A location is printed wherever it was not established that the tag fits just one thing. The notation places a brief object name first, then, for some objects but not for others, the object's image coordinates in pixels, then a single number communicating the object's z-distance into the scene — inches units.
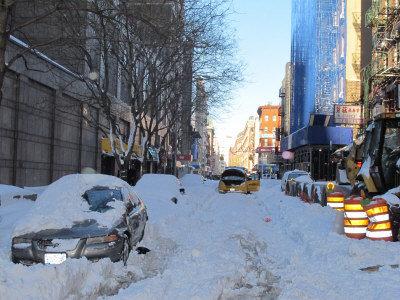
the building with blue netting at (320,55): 1956.2
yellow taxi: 1267.2
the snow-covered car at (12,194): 602.1
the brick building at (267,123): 5691.4
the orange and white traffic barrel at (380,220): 380.5
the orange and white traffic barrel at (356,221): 411.8
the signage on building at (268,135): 5679.1
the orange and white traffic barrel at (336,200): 617.4
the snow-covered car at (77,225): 309.4
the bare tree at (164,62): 730.2
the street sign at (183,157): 2402.9
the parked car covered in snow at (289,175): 1389.0
